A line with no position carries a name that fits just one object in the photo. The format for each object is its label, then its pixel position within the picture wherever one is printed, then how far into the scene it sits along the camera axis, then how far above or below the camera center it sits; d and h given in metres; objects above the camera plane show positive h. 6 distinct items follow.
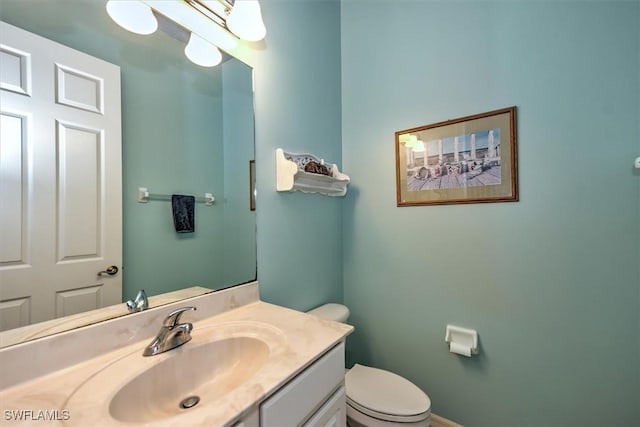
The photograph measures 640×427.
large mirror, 0.80 +0.27
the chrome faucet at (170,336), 0.78 -0.38
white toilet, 1.12 -0.87
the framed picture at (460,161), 1.29 +0.29
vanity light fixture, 0.93 +0.79
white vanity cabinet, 0.65 -0.53
